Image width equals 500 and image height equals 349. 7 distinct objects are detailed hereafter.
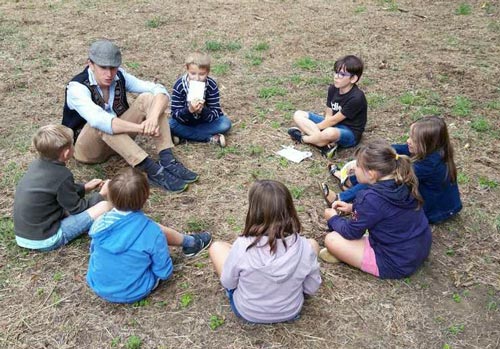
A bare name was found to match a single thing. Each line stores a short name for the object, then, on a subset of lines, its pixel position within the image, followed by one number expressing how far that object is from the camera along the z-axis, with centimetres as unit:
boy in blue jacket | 293
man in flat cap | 421
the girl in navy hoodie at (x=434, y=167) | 363
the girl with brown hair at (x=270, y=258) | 270
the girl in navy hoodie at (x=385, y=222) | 321
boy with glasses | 485
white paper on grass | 496
